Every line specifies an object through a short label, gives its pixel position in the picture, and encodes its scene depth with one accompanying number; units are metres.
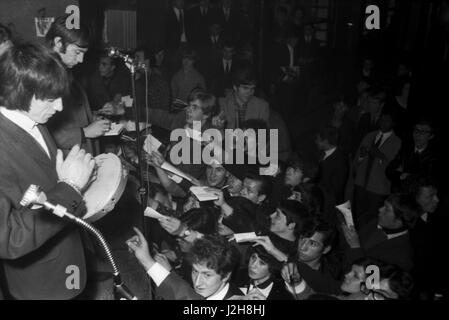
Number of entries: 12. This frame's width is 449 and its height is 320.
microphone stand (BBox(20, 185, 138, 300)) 1.46
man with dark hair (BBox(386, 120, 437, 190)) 3.54
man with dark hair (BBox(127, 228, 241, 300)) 2.13
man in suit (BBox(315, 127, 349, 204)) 3.52
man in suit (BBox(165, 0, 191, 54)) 5.85
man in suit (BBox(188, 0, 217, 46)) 5.94
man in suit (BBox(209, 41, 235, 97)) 5.39
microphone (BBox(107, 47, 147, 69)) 2.54
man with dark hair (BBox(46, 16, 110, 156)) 2.68
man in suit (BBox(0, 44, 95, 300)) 1.65
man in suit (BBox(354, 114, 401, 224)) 3.65
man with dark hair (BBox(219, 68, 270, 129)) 4.05
